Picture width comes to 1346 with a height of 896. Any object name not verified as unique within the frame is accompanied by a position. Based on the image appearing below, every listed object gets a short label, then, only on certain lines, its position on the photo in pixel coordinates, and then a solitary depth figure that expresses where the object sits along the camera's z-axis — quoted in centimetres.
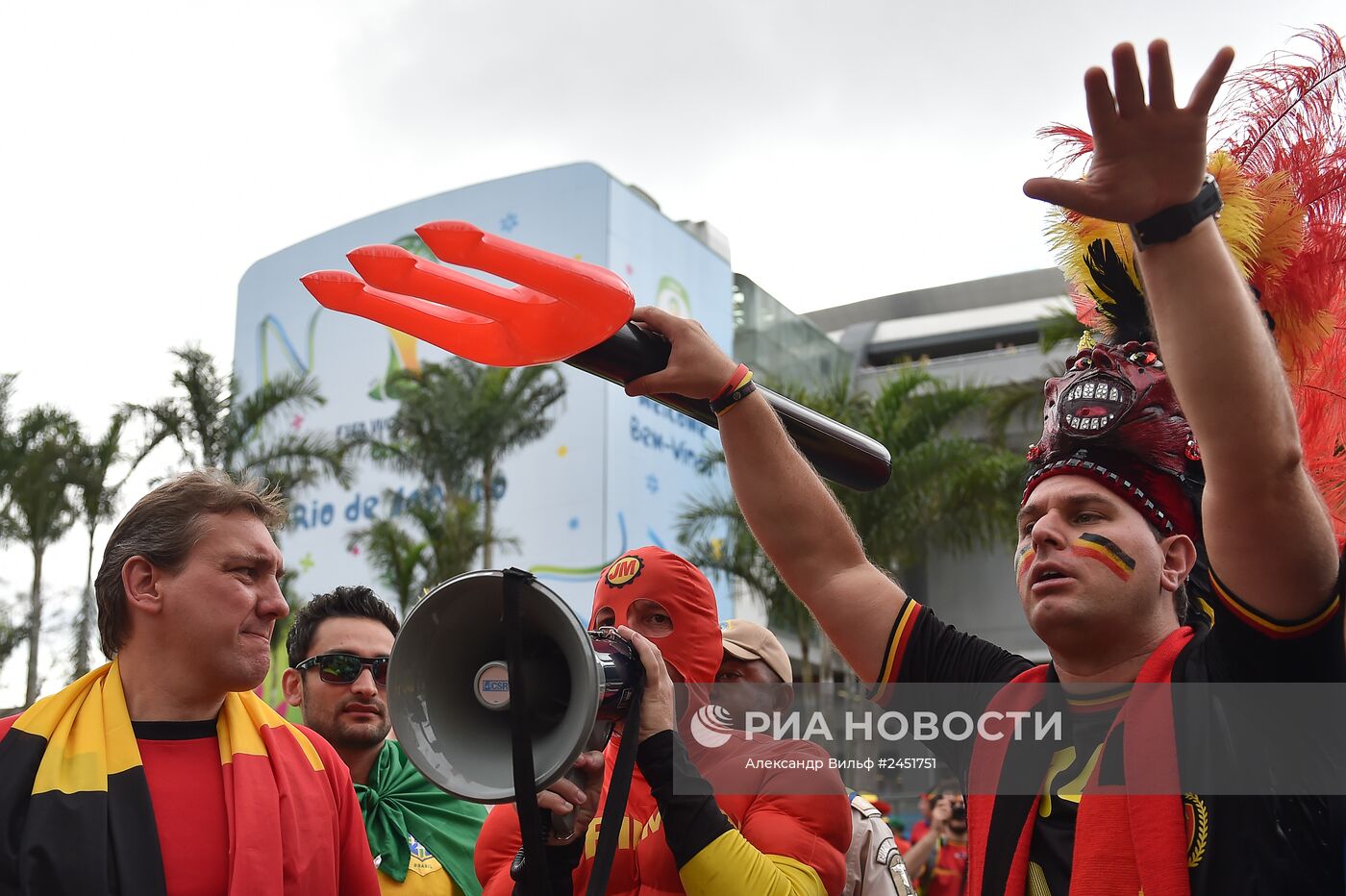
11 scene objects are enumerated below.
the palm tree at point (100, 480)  1645
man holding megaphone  209
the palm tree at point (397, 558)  1802
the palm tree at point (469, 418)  1909
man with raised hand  149
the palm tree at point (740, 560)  1706
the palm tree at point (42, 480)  1670
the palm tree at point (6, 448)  1695
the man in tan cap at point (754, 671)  318
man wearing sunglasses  333
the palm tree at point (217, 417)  1627
